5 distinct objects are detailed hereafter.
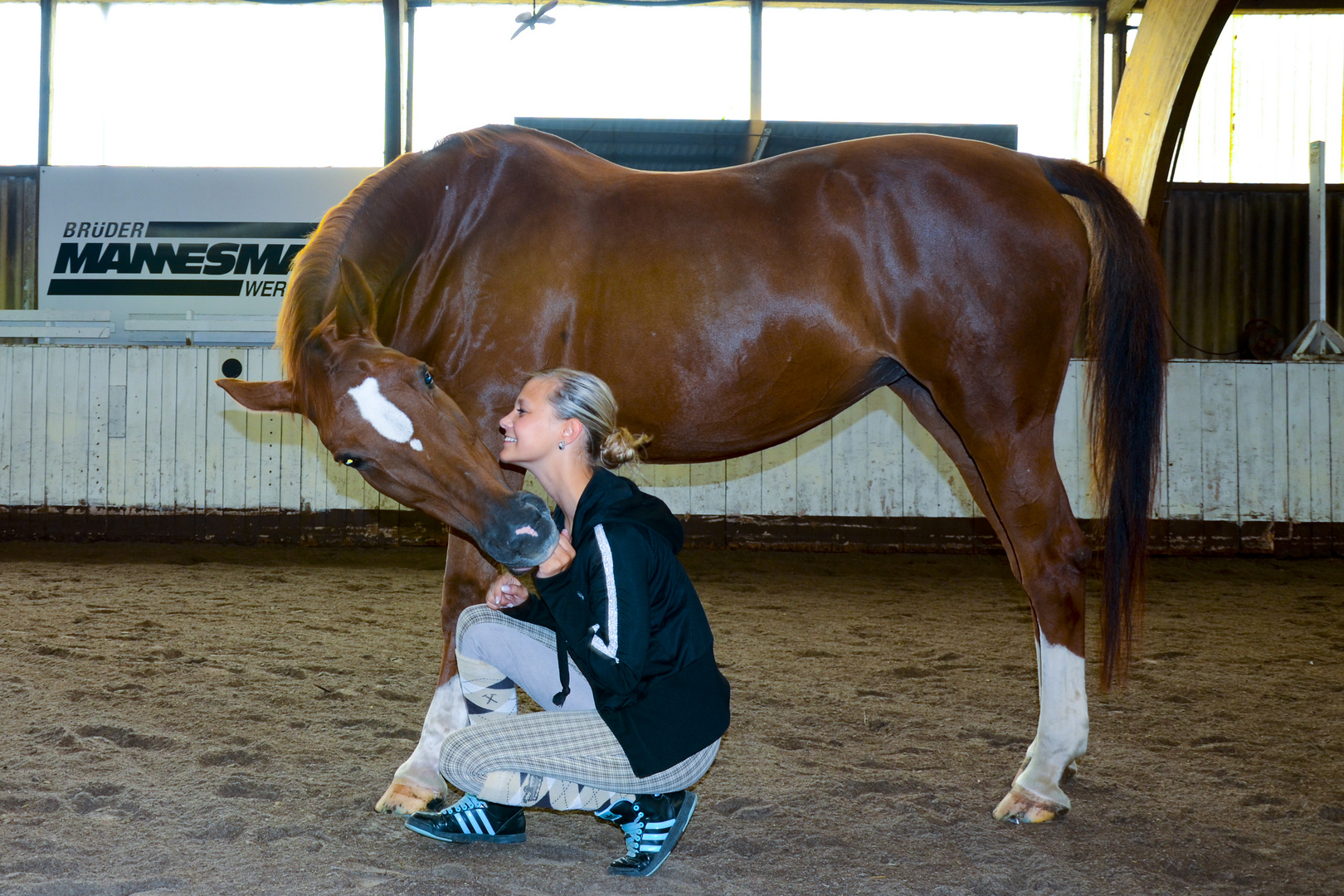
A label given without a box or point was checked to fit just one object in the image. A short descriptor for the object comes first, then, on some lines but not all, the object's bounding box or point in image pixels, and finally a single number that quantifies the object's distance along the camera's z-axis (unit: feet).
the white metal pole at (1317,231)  25.21
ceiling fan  27.25
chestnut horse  7.93
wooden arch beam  25.71
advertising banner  28.53
